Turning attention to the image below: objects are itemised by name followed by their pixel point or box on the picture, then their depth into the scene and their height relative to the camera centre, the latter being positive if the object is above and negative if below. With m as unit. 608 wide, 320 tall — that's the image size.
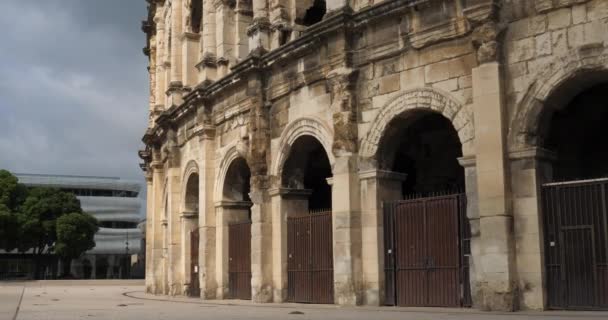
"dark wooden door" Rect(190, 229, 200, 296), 20.88 -0.26
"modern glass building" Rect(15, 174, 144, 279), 69.94 +2.71
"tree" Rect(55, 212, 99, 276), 48.12 +1.22
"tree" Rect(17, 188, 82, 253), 46.84 +2.54
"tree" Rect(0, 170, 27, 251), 44.59 +2.88
